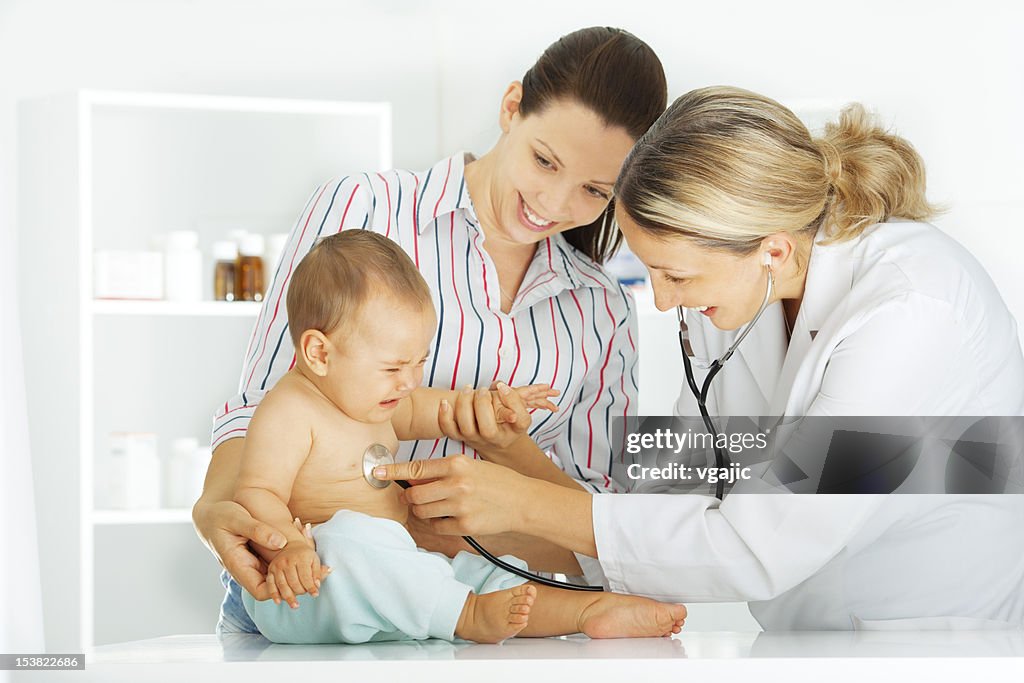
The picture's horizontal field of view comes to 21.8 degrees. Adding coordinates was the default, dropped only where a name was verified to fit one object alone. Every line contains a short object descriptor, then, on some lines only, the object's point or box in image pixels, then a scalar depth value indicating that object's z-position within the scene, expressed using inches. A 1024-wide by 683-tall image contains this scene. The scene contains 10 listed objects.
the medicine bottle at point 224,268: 213.1
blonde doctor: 167.7
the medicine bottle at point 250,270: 213.2
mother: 181.2
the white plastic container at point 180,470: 213.6
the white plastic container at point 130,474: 212.2
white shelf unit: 209.3
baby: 158.4
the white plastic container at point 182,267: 212.4
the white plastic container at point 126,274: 211.2
